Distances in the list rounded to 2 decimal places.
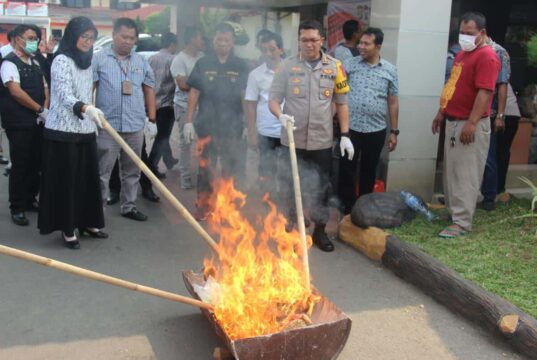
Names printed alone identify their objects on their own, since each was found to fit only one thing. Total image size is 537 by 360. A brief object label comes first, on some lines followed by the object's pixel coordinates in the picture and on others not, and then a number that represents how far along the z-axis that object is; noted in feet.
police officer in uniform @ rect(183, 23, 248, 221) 18.67
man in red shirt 15.74
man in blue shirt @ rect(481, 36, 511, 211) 18.84
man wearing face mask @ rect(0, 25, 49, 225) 18.07
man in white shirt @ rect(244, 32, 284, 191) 19.43
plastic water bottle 18.07
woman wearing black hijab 15.19
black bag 17.21
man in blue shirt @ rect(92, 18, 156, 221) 17.38
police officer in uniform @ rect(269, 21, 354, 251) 16.24
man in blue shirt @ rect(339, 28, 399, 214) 18.42
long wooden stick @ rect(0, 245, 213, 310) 8.02
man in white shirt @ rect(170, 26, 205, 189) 22.72
